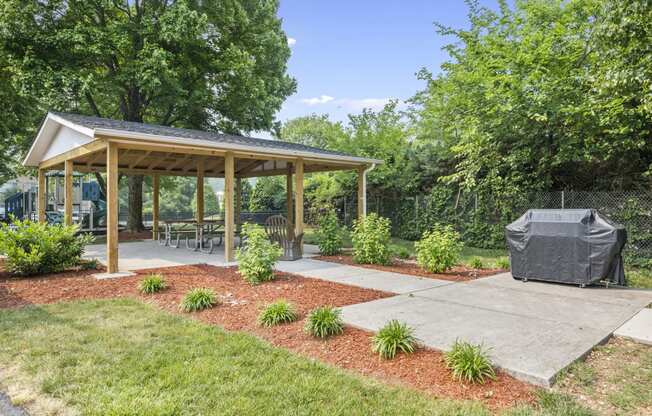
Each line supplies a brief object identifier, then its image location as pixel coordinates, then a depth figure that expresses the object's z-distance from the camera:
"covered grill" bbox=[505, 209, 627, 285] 5.91
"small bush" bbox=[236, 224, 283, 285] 6.07
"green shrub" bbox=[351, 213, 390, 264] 8.18
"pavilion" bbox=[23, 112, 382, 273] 6.85
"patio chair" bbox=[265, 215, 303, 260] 8.72
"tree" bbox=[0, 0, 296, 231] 12.20
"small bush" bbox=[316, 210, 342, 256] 9.69
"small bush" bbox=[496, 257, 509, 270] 7.98
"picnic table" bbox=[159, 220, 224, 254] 10.26
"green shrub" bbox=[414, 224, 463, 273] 7.26
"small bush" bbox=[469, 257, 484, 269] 8.02
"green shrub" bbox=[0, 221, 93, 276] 6.60
